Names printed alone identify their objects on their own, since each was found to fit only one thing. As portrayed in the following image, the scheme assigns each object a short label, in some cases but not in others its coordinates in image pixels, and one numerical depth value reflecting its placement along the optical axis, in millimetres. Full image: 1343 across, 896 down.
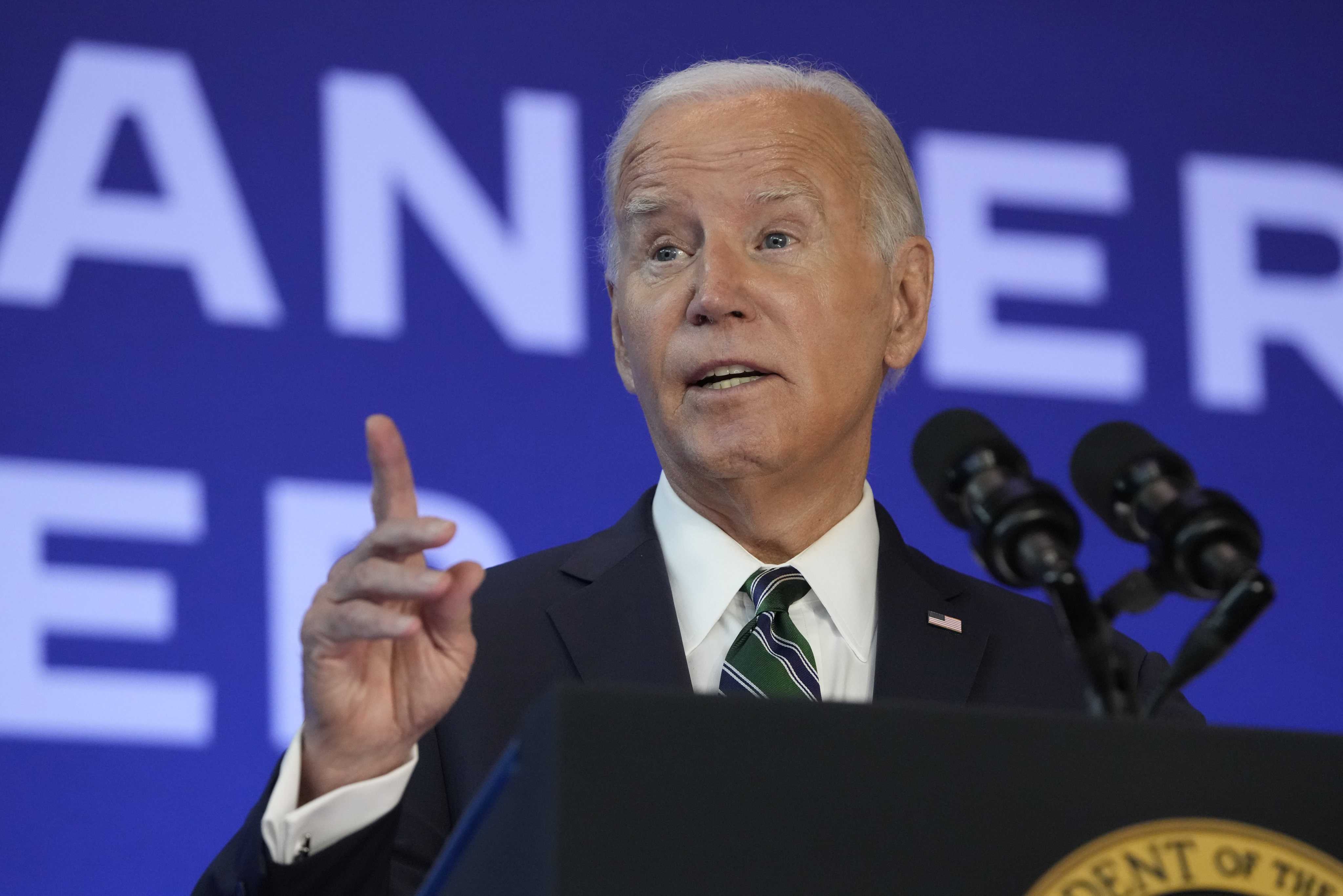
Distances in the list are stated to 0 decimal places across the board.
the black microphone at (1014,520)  5552
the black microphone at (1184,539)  5561
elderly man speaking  5913
